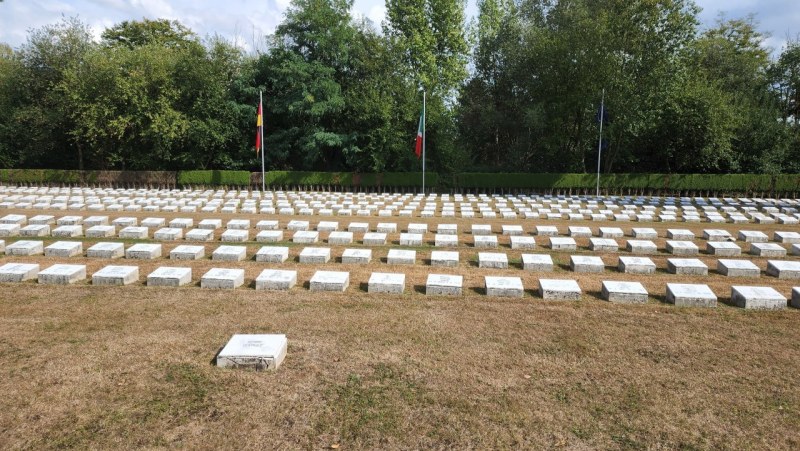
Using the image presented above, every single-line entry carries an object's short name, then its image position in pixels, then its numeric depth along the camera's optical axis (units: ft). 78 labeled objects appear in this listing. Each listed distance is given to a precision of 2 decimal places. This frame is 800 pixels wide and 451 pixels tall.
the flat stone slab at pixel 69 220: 42.98
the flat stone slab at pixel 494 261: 30.04
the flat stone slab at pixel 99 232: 38.60
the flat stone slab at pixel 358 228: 41.83
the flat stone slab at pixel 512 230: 41.75
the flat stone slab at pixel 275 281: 24.59
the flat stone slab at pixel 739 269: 28.37
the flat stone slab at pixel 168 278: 24.80
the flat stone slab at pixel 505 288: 23.73
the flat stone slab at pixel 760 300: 22.15
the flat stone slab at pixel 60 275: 24.86
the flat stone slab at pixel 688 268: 28.84
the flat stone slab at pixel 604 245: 35.78
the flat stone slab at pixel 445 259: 30.25
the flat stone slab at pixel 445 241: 36.88
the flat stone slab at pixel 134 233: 38.17
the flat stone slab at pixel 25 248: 31.22
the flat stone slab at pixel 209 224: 42.14
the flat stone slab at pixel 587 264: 29.19
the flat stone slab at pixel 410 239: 36.81
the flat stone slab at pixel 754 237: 39.74
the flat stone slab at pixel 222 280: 24.63
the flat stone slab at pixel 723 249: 34.78
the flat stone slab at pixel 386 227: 41.94
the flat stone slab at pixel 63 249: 31.22
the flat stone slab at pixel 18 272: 25.39
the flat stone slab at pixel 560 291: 23.29
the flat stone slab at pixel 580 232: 41.50
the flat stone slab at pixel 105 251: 31.09
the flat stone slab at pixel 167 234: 37.70
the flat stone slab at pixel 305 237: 36.94
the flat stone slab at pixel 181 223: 42.55
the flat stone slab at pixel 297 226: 42.10
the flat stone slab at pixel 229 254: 30.99
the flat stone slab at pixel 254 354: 15.66
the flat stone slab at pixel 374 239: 36.91
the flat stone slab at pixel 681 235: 39.93
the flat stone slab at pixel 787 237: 39.41
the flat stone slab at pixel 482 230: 41.48
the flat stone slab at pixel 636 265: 29.04
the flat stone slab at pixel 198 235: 37.55
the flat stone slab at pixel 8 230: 38.24
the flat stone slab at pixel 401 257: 30.55
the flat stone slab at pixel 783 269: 28.09
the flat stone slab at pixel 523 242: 36.15
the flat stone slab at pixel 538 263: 29.45
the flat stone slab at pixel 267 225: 42.32
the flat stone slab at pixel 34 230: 38.24
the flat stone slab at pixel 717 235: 40.14
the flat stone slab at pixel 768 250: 34.35
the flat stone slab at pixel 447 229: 40.81
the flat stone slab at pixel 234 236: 37.42
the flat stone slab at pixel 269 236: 37.22
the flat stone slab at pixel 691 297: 22.47
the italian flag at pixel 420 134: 77.10
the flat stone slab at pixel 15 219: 42.98
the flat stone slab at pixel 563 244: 35.78
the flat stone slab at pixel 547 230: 41.89
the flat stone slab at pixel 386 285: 24.23
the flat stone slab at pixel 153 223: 41.96
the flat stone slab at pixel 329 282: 24.39
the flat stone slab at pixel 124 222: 43.34
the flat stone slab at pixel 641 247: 34.94
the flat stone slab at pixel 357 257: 30.58
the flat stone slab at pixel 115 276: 24.99
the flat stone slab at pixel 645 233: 40.75
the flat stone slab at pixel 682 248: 34.76
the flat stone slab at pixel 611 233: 41.47
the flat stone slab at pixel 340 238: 37.01
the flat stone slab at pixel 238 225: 42.01
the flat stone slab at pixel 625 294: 22.95
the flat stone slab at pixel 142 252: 30.96
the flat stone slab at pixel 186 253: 31.09
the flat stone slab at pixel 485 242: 36.37
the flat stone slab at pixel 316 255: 30.86
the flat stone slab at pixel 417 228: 41.68
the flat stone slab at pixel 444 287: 23.99
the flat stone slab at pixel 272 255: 30.81
